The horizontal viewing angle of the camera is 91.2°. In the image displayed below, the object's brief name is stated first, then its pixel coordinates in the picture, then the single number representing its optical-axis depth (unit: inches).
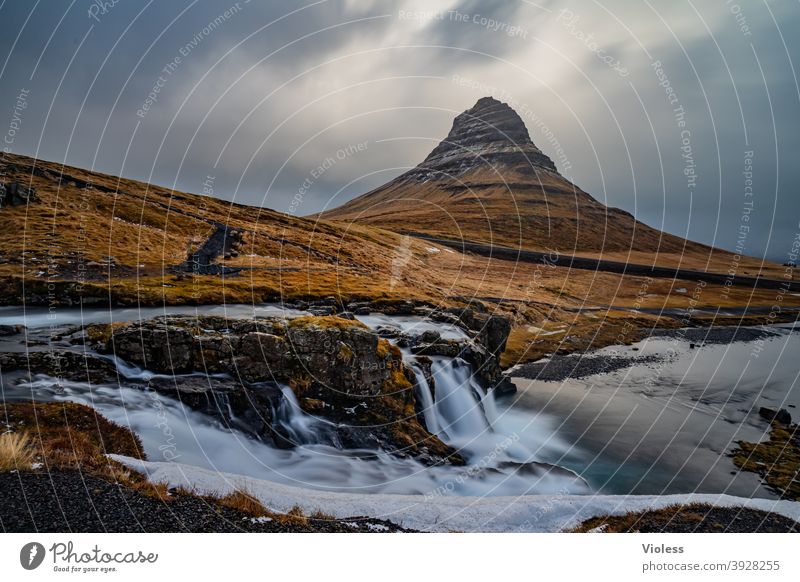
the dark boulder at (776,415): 1017.1
